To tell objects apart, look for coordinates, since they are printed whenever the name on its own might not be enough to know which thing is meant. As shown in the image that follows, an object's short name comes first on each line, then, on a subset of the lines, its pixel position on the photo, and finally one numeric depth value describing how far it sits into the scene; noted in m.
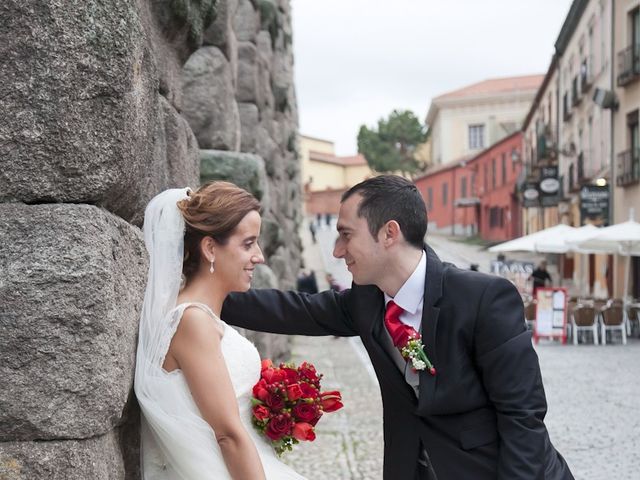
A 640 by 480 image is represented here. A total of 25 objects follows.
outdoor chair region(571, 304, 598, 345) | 16.41
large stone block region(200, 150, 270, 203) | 4.78
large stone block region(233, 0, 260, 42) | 7.88
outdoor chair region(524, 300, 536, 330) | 17.41
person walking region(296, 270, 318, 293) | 17.64
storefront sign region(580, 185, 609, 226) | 23.66
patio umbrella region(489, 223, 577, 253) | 19.88
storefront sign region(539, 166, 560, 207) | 30.88
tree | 70.94
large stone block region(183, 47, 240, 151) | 4.62
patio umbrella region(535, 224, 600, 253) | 17.73
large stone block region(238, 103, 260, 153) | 7.98
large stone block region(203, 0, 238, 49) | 4.75
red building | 49.53
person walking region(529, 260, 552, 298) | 21.08
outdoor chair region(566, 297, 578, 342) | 17.44
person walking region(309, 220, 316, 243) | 46.59
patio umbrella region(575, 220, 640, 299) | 15.92
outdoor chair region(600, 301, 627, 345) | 16.39
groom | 2.69
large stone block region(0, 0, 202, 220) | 2.02
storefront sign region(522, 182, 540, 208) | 32.31
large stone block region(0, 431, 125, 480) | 2.00
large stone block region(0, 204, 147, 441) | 1.98
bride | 2.48
